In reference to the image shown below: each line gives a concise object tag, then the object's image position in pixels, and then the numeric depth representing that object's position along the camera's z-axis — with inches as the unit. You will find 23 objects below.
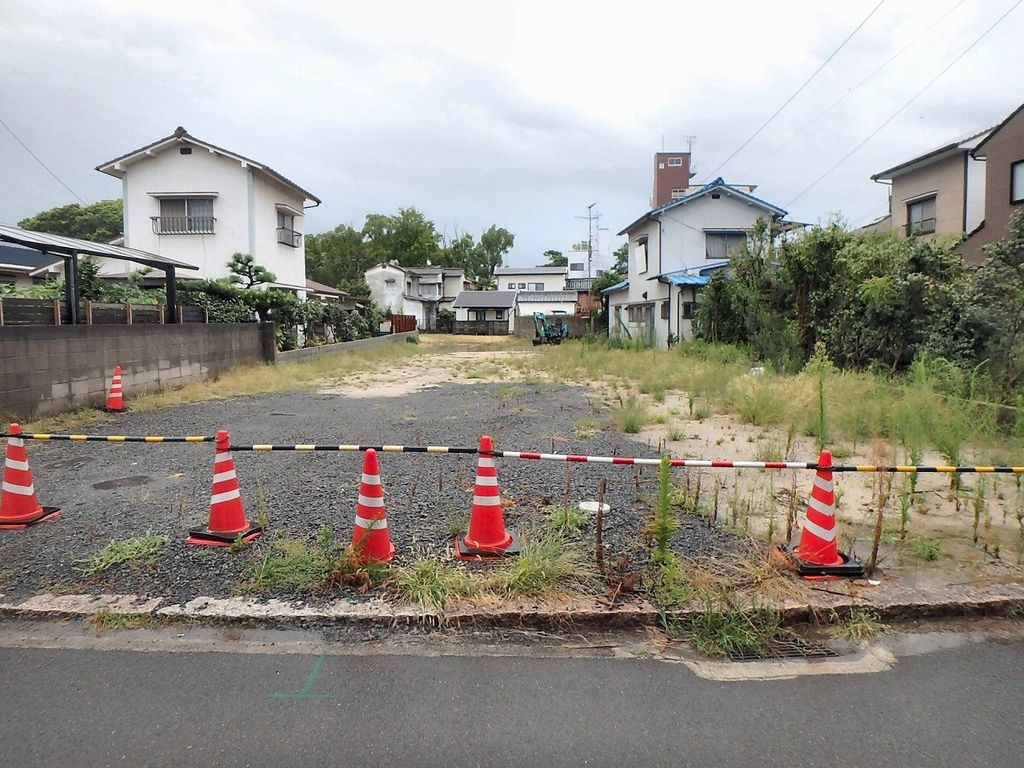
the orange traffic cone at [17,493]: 189.3
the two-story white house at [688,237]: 959.6
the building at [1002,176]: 644.7
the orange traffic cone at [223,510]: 174.6
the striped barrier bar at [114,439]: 185.5
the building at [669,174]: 1269.7
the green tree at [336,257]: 2261.3
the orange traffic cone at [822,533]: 159.5
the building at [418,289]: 2041.1
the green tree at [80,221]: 1756.9
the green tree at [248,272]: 731.7
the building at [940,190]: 751.7
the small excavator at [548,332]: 1333.7
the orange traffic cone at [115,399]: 403.9
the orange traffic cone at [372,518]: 158.6
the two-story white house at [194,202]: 860.0
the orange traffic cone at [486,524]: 164.7
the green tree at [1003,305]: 311.4
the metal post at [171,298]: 513.7
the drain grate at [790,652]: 128.8
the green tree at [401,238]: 2509.8
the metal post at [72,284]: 398.0
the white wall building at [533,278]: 2561.5
